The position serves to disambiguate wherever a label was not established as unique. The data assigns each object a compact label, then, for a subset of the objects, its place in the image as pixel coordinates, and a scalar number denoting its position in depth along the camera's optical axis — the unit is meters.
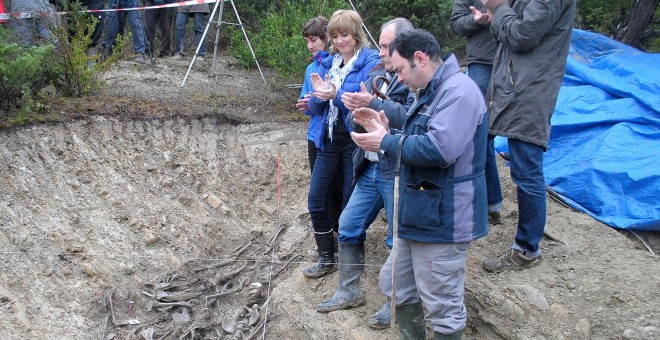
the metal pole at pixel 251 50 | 8.36
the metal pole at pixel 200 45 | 7.84
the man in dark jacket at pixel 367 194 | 3.78
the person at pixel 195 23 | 9.09
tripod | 8.24
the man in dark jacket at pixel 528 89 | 4.11
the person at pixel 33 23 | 6.54
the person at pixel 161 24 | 9.21
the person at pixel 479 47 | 4.66
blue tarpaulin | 4.96
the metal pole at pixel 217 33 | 8.27
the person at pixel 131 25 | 8.52
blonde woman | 4.33
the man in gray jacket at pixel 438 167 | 3.18
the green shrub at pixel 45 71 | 5.93
